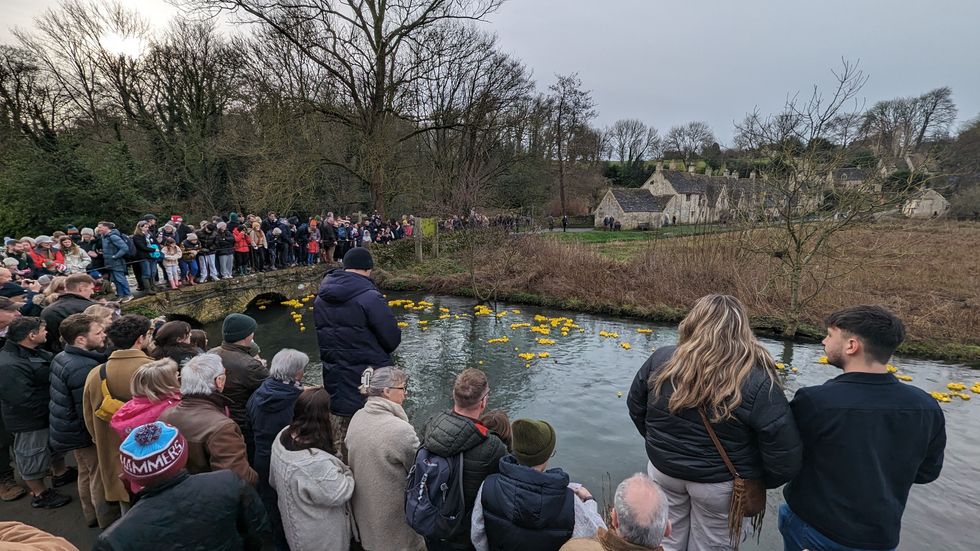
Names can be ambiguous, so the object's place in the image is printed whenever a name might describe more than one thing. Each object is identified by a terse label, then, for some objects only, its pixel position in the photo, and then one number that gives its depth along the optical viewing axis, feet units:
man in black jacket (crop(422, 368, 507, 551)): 8.13
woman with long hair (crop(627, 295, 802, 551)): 7.54
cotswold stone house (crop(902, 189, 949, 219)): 138.66
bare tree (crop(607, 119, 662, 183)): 231.30
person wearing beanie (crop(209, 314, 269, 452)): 12.39
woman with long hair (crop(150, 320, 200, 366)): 13.24
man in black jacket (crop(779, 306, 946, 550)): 7.11
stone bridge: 38.42
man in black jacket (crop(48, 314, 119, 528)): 12.12
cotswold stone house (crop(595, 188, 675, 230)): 143.54
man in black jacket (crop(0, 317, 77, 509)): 12.84
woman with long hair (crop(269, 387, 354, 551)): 8.98
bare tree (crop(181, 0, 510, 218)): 62.95
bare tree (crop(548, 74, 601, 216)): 144.66
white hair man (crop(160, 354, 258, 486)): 9.25
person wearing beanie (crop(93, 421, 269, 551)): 6.40
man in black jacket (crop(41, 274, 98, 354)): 14.89
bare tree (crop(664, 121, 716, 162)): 238.27
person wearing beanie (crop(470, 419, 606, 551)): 7.25
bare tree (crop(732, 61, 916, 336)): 32.94
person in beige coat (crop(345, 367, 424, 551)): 9.45
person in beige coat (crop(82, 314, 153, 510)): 11.15
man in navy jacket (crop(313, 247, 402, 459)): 13.21
